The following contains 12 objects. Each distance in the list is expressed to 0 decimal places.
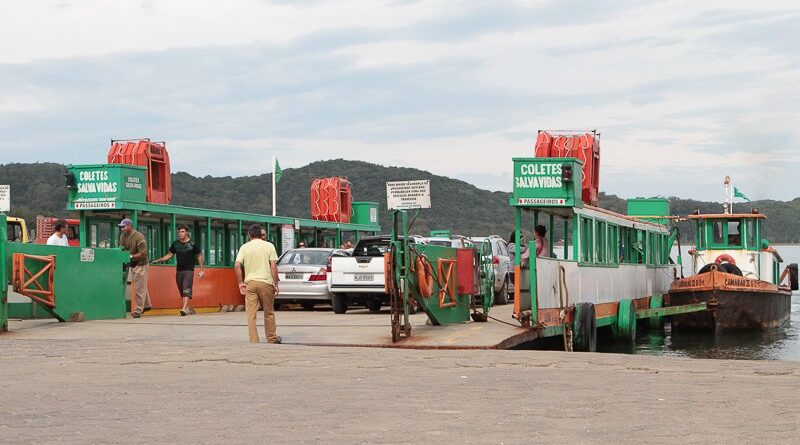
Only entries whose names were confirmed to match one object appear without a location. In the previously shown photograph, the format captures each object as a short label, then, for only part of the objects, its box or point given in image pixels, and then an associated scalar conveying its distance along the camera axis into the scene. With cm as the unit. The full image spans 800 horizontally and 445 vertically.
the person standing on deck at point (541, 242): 1977
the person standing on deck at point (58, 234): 2434
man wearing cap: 2338
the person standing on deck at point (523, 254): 2005
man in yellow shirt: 1744
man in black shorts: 2411
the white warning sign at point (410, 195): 2153
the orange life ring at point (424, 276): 1798
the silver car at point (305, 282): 2698
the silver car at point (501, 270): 3023
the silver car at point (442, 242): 2823
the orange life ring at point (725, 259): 3303
